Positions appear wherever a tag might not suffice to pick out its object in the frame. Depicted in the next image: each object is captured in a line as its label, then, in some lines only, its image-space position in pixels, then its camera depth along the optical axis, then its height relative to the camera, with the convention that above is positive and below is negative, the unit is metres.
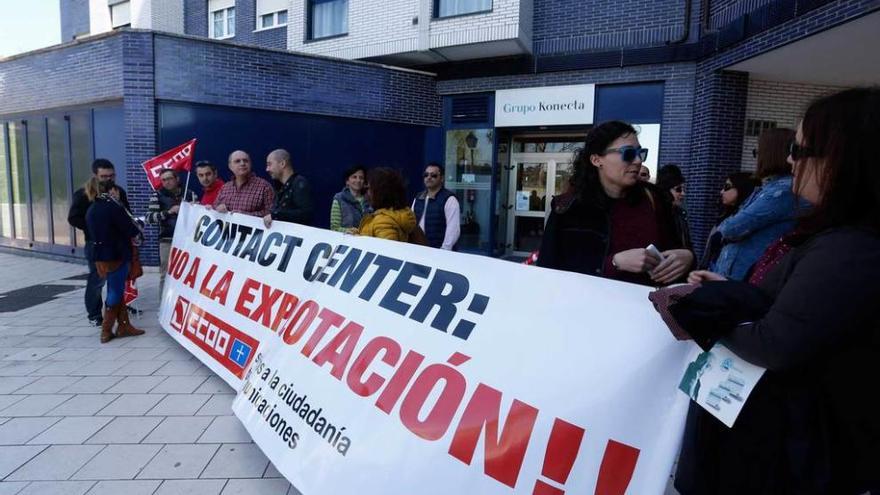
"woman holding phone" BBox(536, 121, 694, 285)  2.31 -0.15
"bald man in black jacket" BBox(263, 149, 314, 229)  4.95 -0.22
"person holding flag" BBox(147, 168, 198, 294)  6.16 -0.48
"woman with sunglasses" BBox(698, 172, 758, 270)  3.50 -0.07
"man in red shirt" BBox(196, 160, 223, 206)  6.02 -0.13
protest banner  1.66 -0.81
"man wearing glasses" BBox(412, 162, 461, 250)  5.57 -0.41
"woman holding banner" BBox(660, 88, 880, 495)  1.21 -0.35
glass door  11.22 -0.33
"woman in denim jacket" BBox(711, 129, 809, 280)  2.80 -0.15
